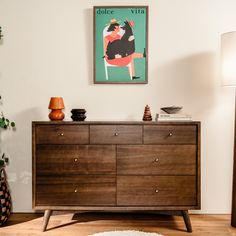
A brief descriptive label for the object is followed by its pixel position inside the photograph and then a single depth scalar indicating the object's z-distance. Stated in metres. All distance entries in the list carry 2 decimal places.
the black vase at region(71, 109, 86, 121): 2.53
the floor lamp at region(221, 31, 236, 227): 2.40
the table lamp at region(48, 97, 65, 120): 2.52
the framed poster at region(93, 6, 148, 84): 2.79
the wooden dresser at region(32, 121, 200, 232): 2.39
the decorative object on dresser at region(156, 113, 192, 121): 2.49
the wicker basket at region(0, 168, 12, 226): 2.54
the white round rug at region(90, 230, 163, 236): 2.32
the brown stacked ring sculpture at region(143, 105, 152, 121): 2.55
